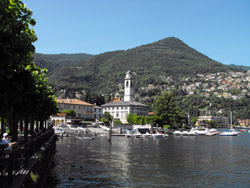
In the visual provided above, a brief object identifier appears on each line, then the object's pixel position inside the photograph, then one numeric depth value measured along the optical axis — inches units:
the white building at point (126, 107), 5251.0
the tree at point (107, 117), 4887.3
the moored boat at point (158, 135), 3440.2
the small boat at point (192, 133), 4296.3
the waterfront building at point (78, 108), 4465.8
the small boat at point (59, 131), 3154.5
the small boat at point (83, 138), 2721.5
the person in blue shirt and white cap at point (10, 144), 615.5
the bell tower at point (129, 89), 5684.1
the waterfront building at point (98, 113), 5342.0
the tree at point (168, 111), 4837.6
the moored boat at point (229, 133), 4367.6
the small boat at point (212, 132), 4464.1
